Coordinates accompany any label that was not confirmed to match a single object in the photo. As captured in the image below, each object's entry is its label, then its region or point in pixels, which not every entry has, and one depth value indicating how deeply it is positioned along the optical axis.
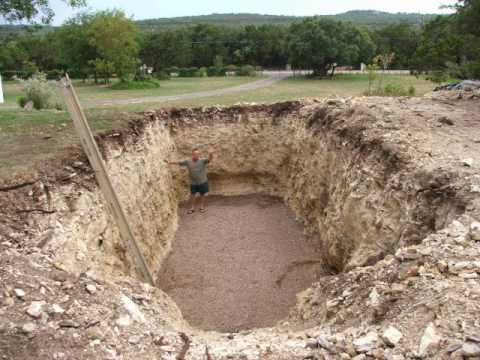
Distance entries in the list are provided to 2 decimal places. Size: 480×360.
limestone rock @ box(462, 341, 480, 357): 3.26
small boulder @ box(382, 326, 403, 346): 3.78
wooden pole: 6.93
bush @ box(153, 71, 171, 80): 49.34
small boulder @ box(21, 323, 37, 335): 4.09
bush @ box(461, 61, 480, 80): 11.14
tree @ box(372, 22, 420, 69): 56.03
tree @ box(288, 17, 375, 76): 43.12
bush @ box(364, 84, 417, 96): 19.78
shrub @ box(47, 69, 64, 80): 52.80
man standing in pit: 12.54
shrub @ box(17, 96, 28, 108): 17.12
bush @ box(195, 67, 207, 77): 55.16
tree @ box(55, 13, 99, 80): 43.44
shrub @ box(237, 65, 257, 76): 52.21
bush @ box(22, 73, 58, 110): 16.41
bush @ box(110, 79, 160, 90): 36.31
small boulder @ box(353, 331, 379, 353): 3.87
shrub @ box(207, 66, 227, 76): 56.81
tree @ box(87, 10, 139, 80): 39.84
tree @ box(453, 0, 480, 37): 11.34
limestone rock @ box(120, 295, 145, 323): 4.82
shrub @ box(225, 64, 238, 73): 58.12
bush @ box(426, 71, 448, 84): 12.29
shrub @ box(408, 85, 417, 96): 20.18
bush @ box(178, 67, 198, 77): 55.91
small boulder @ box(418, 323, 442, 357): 3.50
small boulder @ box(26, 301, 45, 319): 4.30
